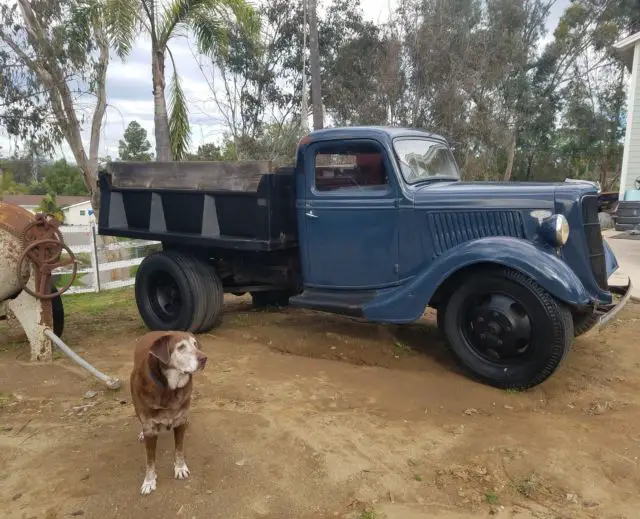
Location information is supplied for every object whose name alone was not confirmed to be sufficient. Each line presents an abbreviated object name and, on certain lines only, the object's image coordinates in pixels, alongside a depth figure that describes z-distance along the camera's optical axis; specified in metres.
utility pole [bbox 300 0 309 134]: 14.45
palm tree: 9.91
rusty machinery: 4.60
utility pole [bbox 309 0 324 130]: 11.77
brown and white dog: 2.49
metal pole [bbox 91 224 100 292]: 9.36
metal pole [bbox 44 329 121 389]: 4.03
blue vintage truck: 3.94
